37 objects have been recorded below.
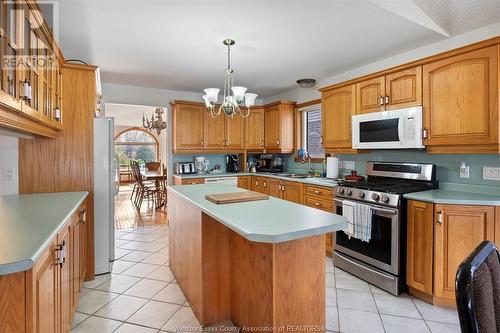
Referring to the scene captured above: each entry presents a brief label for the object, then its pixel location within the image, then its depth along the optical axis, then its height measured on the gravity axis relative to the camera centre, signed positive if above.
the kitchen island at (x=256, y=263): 1.48 -0.62
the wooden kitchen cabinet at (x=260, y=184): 4.69 -0.37
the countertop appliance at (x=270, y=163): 5.14 -0.01
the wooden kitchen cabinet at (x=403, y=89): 2.70 +0.73
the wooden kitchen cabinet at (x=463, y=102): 2.23 +0.50
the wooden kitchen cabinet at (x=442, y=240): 2.19 -0.63
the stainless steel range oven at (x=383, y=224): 2.50 -0.56
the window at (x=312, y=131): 4.60 +0.53
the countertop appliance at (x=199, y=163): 5.10 +0.00
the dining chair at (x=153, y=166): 9.27 -0.10
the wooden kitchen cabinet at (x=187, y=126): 4.72 +0.63
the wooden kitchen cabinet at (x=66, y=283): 1.59 -0.73
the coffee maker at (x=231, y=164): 5.43 -0.03
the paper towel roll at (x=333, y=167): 3.94 -0.07
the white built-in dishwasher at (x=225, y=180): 4.66 -0.29
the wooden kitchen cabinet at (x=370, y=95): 3.01 +0.74
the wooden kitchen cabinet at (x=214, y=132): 4.97 +0.54
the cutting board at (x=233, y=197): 1.99 -0.26
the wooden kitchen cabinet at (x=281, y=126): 4.88 +0.63
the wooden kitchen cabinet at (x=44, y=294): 1.08 -0.57
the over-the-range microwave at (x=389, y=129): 2.70 +0.34
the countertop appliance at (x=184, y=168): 4.90 -0.09
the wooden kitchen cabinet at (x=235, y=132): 5.16 +0.56
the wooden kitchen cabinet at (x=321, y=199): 3.35 -0.46
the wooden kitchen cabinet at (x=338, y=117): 3.41 +0.57
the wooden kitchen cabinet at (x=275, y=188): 4.33 -0.39
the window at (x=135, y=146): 11.24 +0.69
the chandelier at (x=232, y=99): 2.59 +0.60
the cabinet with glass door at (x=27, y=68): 1.30 +0.54
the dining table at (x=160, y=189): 6.48 -0.61
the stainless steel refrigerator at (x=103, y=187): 2.88 -0.24
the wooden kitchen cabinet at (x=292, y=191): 3.88 -0.41
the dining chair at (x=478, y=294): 0.70 -0.35
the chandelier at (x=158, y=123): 7.56 +1.10
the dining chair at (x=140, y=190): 6.55 -0.64
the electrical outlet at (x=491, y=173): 2.46 -0.10
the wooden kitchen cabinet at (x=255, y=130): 5.31 +0.61
